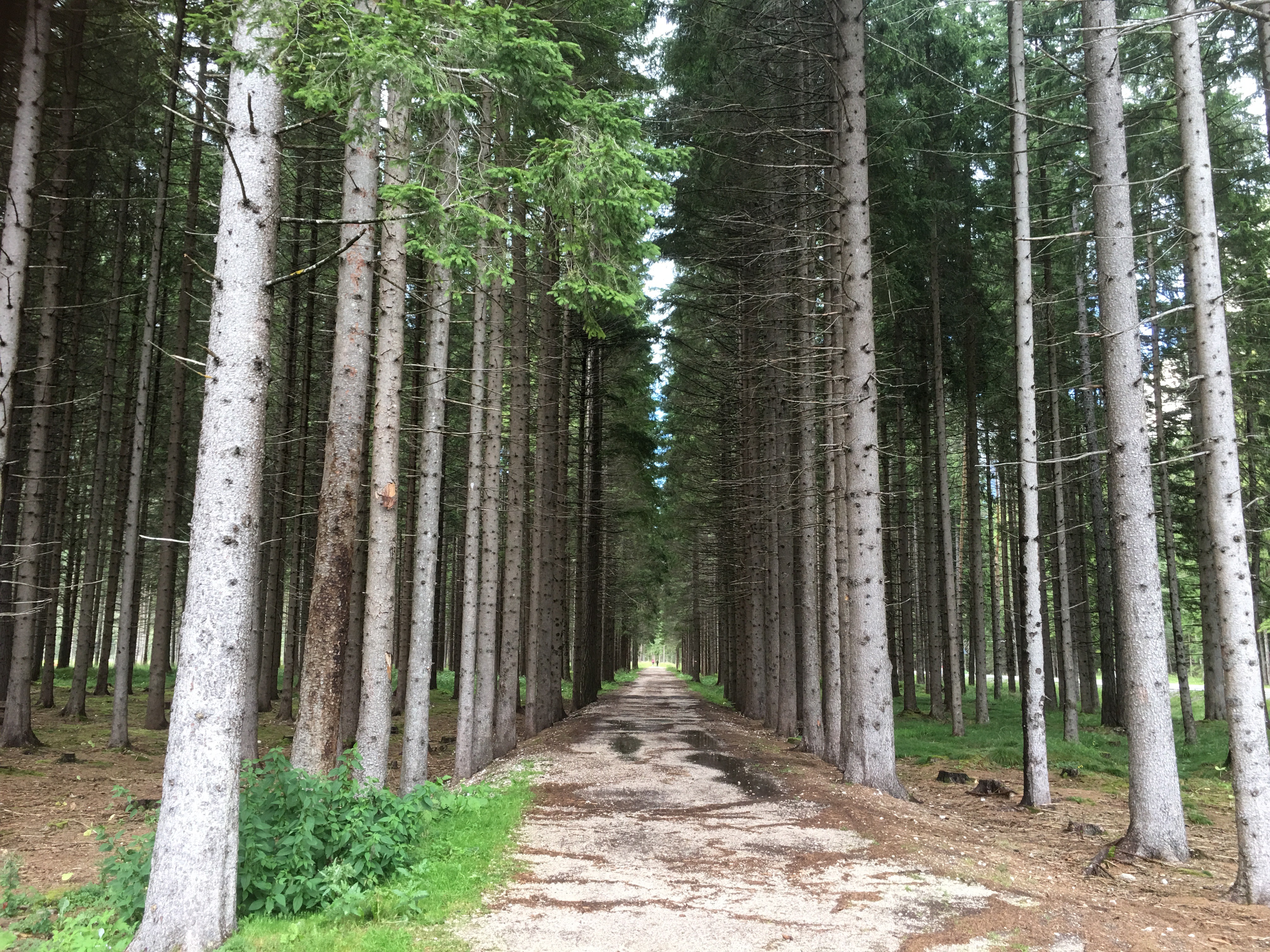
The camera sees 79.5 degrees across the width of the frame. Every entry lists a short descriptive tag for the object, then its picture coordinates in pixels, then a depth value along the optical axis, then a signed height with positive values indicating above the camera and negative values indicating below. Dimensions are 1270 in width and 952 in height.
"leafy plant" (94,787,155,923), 5.09 -1.97
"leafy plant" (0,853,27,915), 5.85 -2.42
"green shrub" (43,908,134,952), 4.56 -2.17
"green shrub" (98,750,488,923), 5.36 -1.98
